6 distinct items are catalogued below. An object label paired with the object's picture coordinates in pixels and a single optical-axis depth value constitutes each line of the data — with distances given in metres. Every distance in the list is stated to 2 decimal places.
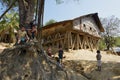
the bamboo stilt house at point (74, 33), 8.90
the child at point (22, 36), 4.07
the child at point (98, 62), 5.36
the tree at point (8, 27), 9.22
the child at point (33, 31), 4.30
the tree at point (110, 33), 14.85
